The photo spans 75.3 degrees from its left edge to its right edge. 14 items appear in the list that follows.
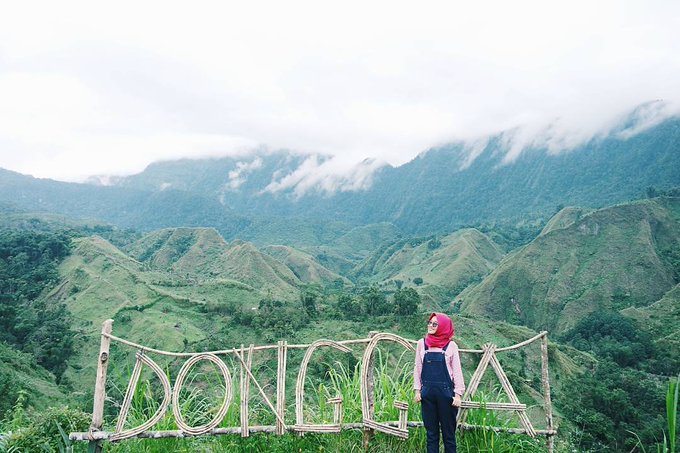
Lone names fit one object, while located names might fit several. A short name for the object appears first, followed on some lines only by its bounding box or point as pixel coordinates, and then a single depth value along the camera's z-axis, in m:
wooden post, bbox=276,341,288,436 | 4.31
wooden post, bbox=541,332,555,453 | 4.23
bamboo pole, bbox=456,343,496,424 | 4.43
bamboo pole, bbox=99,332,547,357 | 4.35
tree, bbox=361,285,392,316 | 45.62
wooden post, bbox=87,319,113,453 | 3.98
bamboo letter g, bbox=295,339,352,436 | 4.44
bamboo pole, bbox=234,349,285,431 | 4.33
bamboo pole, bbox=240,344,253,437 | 4.24
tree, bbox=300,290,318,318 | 44.24
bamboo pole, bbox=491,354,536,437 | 4.24
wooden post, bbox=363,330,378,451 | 4.39
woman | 4.08
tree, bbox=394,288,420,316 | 43.94
